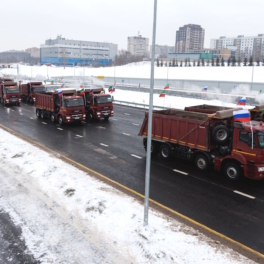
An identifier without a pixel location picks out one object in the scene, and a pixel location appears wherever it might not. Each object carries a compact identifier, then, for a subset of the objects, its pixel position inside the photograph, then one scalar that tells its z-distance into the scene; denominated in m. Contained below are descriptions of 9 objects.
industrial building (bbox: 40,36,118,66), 175.04
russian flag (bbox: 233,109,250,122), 13.20
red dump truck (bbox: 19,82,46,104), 41.81
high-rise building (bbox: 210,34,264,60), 175.25
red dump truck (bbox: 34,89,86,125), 26.30
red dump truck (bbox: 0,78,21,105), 38.19
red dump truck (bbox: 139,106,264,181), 13.15
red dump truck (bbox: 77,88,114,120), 28.17
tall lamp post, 8.44
